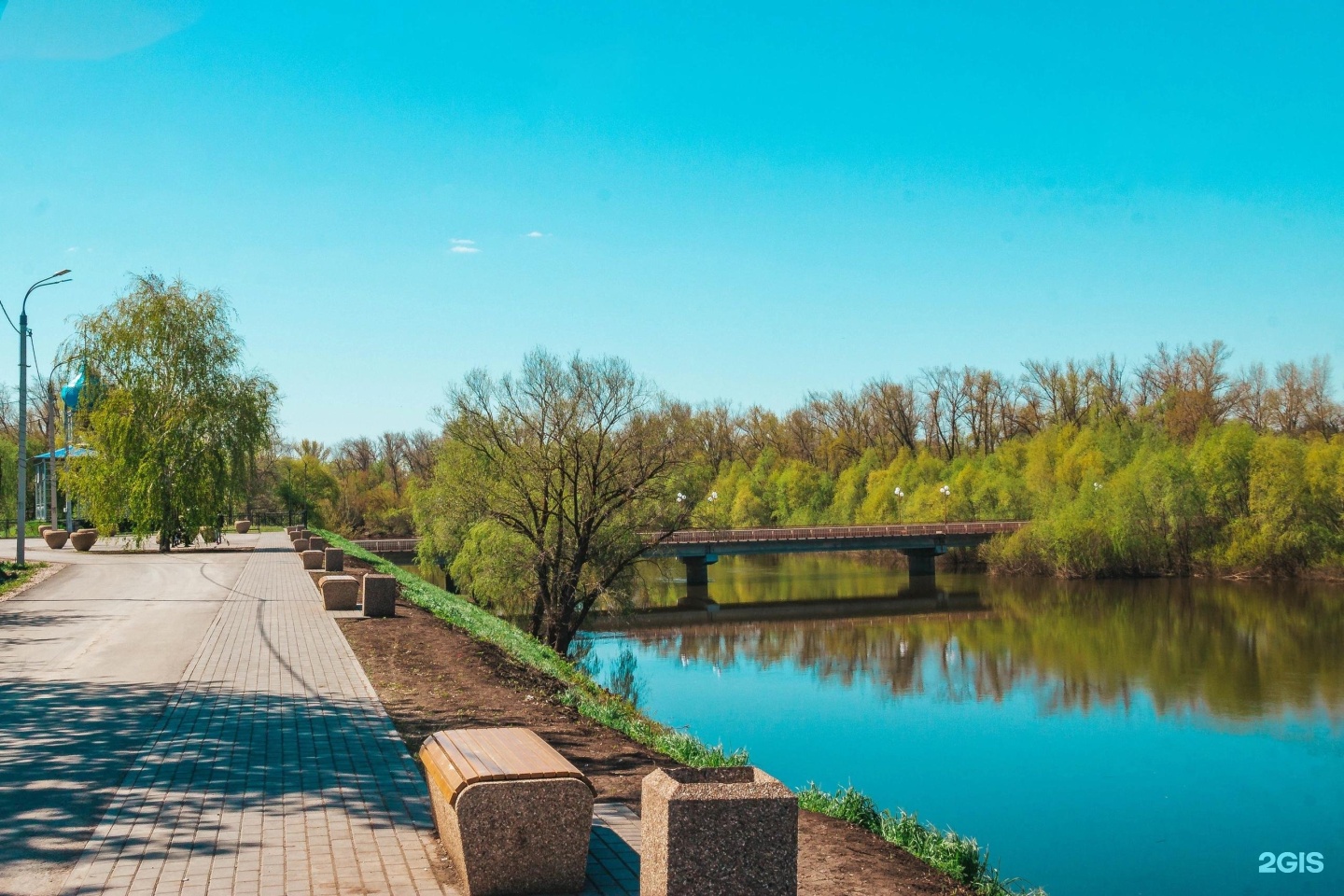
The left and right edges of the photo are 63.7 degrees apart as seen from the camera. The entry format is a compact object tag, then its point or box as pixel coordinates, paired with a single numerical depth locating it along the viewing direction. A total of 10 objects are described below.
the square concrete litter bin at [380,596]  19.41
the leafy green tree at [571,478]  28.69
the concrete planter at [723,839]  5.02
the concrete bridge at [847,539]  57.06
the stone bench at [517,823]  5.70
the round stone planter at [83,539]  38.72
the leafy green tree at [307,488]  76.25
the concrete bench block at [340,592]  20.56
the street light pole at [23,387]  27.84
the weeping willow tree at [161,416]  38.12
